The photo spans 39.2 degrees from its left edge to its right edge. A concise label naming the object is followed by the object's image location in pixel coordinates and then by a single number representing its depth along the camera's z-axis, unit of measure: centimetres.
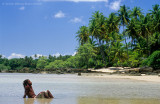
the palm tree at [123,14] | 6384
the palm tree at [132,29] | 6209
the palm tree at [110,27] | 6857
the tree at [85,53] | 6700
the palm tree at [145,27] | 5944
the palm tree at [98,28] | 6706
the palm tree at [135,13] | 7250
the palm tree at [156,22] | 5793
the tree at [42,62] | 12206
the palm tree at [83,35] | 7844
